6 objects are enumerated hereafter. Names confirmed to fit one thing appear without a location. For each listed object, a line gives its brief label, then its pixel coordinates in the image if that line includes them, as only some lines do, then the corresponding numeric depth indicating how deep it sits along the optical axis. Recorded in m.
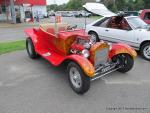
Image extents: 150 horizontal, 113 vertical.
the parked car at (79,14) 30.22
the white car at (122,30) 4.34
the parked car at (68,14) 32.72
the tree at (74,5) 53.60
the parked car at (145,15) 6.20
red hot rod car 2.69
